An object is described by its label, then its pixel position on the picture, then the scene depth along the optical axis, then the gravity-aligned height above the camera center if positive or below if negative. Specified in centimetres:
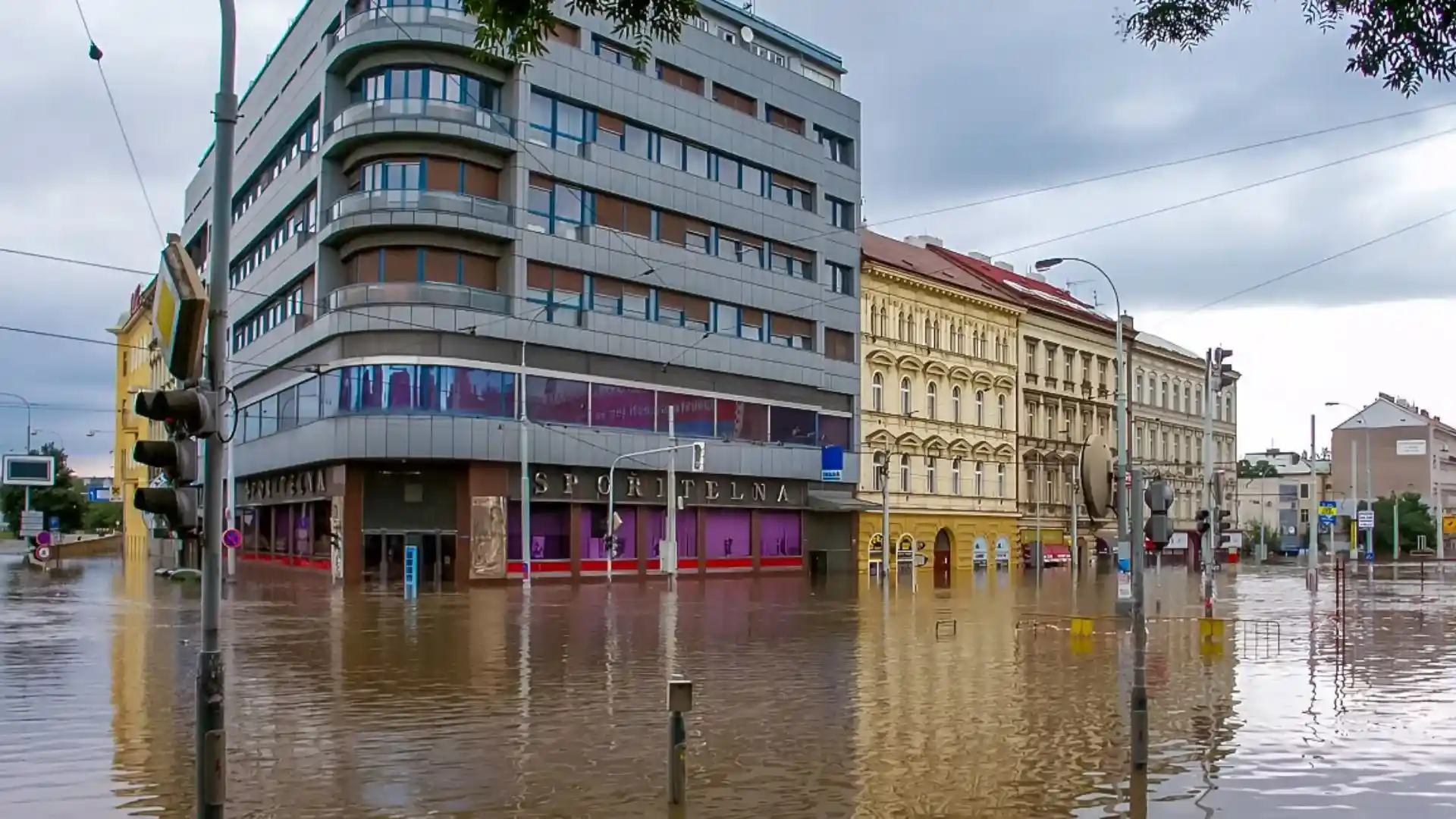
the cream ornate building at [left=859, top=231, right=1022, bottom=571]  6588 +397
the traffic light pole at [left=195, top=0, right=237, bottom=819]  855 -2
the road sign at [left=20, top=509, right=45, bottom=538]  6975 -201
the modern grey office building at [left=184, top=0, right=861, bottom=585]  4775 +752
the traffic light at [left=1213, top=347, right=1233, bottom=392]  4184 +384
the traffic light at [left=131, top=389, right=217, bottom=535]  901 +22
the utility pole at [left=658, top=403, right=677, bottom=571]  5184 -170
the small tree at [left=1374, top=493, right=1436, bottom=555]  11619 -391
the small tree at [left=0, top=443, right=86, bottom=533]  11144 -132
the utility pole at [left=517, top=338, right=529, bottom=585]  4719 -61
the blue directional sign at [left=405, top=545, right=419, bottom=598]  4216 -264
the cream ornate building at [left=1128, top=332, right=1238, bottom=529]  8875 +439
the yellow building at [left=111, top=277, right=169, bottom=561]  9606 +712
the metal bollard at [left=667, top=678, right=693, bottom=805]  1015 -202
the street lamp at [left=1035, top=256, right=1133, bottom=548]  3091 +140
